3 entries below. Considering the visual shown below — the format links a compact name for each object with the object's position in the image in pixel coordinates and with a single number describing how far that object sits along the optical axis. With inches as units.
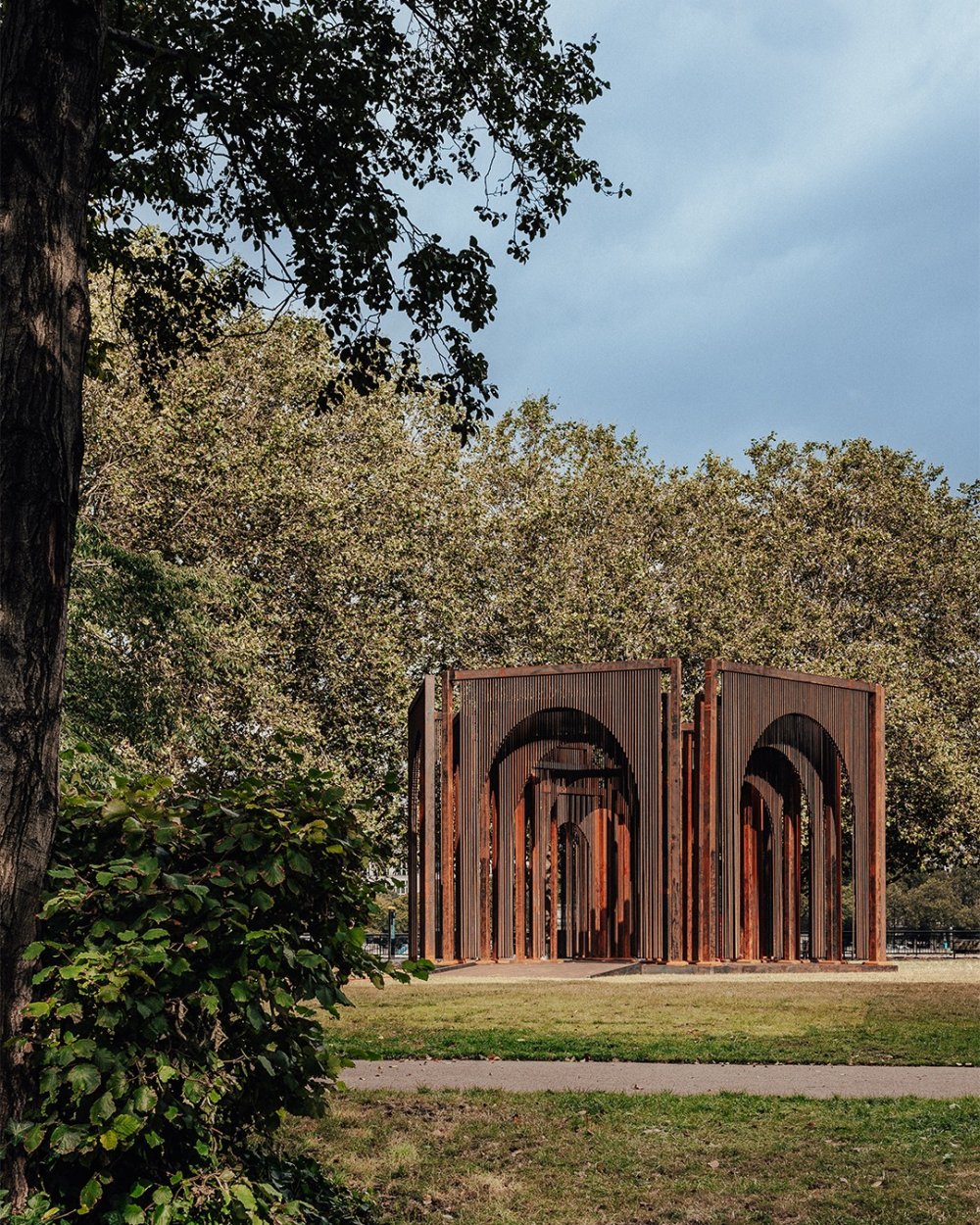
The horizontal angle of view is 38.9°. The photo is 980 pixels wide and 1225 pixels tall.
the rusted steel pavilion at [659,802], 881.5
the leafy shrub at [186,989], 186.4
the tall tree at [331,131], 381.1
